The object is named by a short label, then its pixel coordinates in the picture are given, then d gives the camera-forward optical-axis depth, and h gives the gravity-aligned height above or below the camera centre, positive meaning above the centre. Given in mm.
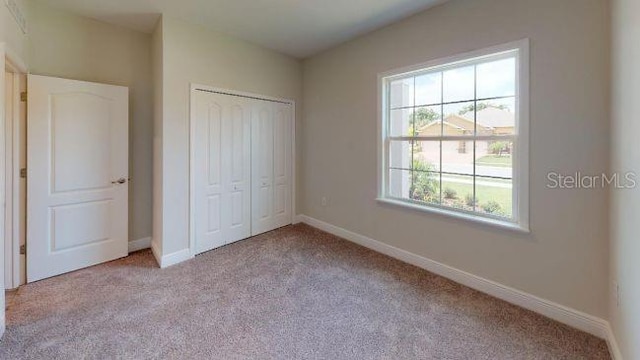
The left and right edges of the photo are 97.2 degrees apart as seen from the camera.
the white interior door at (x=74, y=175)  2553 +32
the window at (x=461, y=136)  2236 +389
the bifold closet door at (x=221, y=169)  3219 +105
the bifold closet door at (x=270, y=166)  3816 +175
